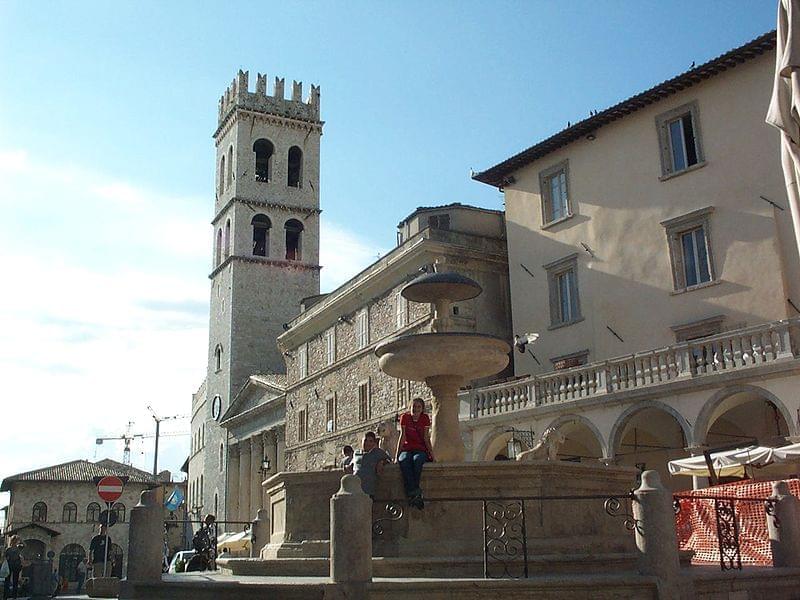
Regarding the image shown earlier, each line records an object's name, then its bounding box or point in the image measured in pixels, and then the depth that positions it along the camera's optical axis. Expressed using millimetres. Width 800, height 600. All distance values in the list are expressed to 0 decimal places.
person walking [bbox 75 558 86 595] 36316
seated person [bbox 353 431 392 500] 11266
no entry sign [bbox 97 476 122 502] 17047
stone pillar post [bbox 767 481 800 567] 11383
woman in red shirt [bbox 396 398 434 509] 11008
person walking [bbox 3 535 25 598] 19297
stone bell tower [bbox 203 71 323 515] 62031
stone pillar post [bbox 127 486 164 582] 10648
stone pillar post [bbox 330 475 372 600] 8820
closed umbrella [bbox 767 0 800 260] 8836
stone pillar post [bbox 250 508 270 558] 18047
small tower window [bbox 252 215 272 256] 63656
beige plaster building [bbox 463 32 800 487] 22562
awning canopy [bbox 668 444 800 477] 16938
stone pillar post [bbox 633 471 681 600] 9391
